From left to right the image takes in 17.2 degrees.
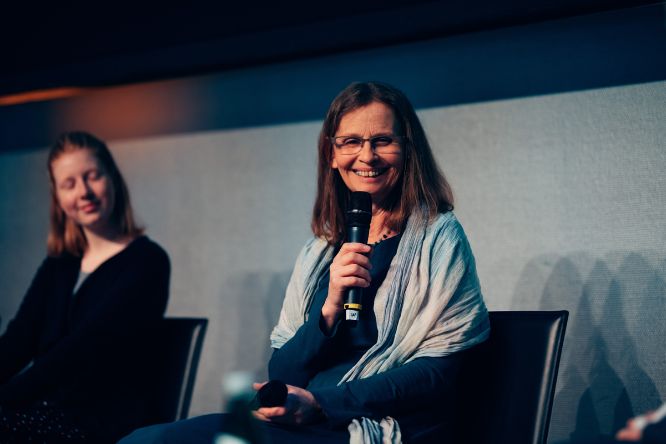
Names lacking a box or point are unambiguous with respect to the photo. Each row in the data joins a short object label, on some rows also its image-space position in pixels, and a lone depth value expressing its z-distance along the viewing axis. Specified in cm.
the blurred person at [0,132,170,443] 434
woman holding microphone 384
